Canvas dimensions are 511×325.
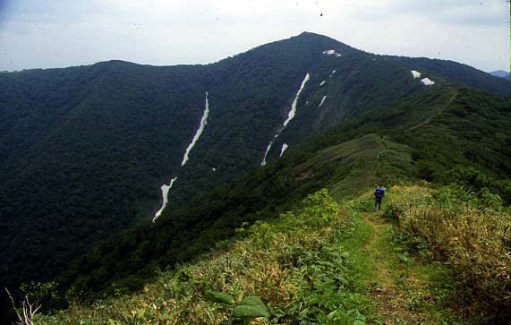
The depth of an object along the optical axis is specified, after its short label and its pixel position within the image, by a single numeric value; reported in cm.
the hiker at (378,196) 1681
